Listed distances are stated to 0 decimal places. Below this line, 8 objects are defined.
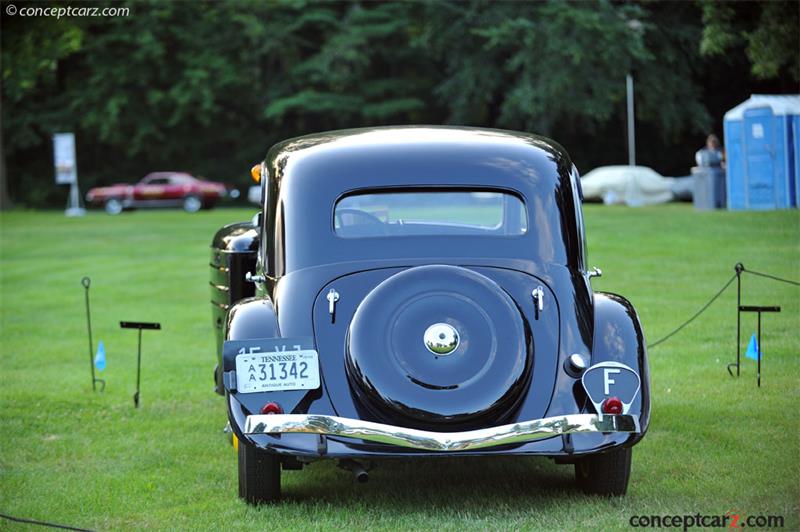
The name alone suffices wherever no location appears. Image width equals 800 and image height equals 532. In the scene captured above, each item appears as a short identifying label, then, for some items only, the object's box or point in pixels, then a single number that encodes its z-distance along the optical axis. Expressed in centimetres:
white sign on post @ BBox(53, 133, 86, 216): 4075
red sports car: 4247
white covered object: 3353
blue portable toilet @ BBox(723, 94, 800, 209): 2380
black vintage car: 556
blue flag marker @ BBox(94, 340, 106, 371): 923
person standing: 2536
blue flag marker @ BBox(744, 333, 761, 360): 859
